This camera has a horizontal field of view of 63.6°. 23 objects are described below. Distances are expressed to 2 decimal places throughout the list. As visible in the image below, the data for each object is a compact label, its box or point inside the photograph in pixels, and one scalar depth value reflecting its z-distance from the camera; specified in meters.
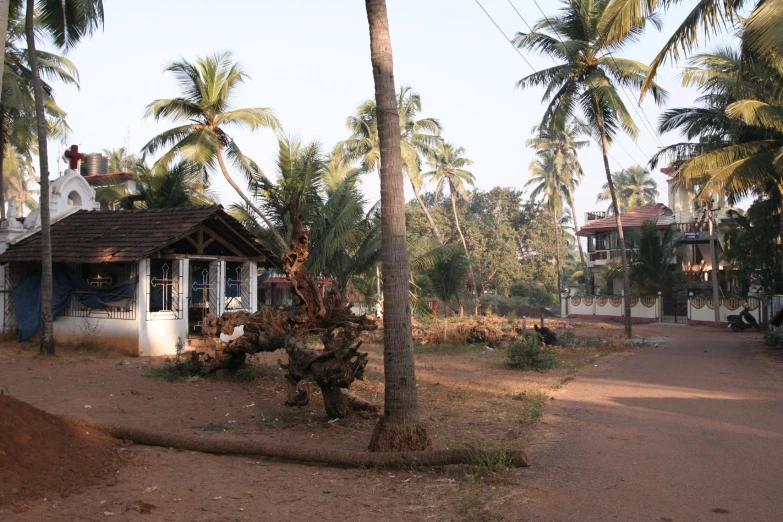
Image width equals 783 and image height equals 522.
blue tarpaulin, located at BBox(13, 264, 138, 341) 15.72
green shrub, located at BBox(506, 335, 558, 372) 14.93
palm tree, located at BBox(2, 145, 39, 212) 32.81
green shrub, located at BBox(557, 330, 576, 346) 20.20
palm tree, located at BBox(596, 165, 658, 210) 64.56
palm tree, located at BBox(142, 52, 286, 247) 21.12
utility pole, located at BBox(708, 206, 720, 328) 29.17
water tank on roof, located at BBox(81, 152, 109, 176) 27.27
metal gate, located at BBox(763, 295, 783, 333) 20.79
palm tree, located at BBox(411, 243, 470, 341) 21.67
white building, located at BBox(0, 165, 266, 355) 15.44
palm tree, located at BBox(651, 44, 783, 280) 16.75
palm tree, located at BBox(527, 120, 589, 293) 47.66
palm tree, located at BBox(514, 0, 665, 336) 21.27
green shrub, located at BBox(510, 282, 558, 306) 48.22
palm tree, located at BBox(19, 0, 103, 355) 14.71
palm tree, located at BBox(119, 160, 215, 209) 21.06
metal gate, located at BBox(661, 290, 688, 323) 34.03
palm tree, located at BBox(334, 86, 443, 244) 29.41
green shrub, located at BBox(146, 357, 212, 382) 12.36
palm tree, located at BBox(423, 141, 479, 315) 44.34
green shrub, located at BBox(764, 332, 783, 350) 17.83
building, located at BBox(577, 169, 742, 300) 36.00
